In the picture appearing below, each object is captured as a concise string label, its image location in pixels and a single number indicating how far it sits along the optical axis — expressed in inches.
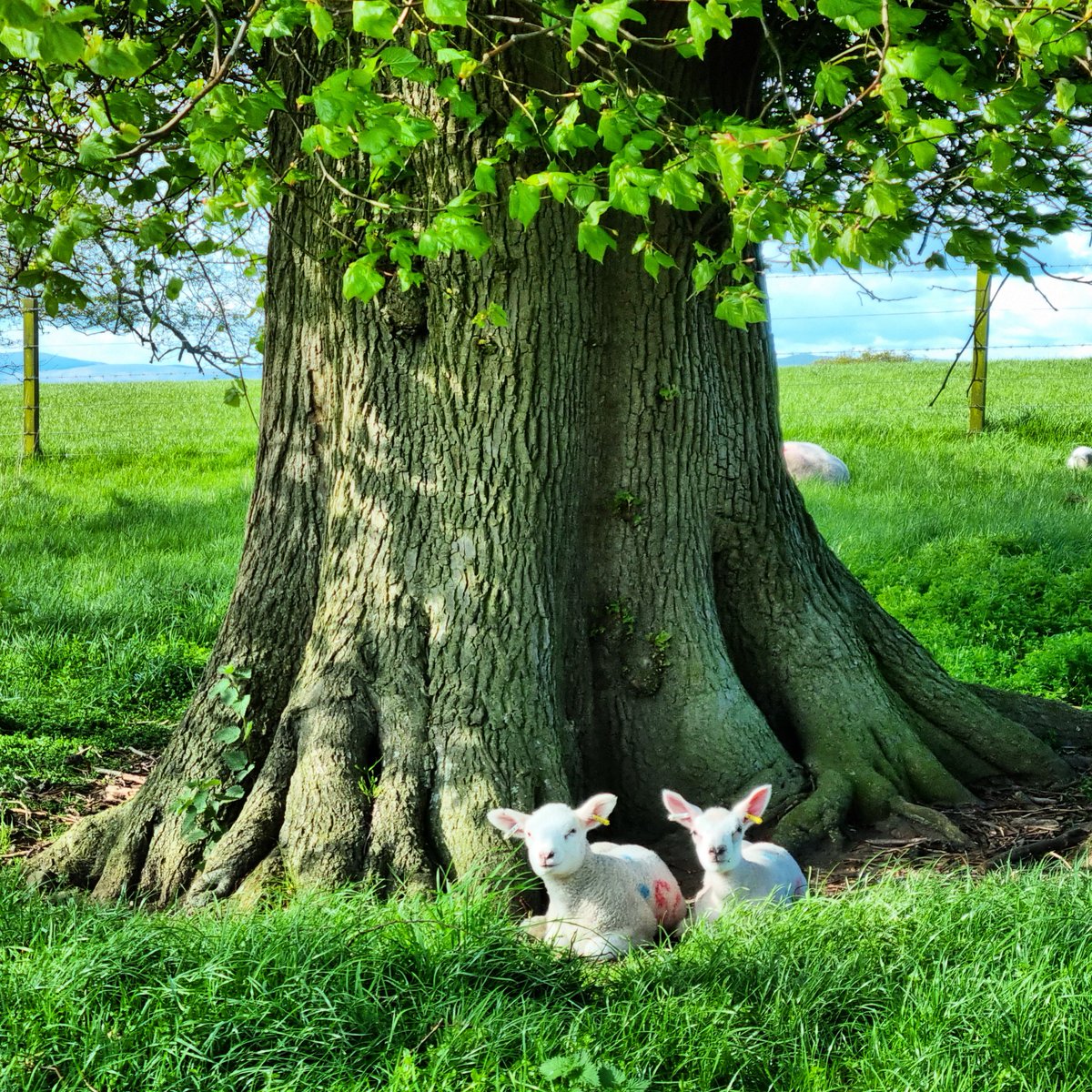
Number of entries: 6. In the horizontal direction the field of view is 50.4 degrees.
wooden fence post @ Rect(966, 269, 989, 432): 624.4
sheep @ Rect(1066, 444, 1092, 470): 544.7
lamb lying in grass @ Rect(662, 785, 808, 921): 161.0
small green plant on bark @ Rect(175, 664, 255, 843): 187.2
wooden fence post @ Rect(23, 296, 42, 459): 636.8
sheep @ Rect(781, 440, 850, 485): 504.4
